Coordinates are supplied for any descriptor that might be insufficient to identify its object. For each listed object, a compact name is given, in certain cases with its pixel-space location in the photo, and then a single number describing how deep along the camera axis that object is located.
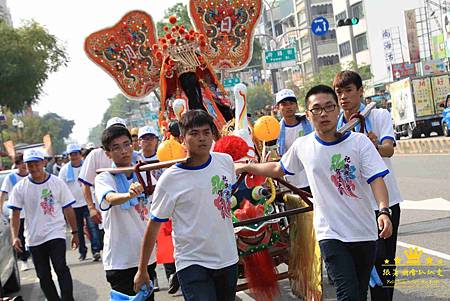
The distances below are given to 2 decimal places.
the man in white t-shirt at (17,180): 10.75
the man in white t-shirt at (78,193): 11.23
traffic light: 25.48
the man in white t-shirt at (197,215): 4.21
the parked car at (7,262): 8.26
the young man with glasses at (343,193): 4.29
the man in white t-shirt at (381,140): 5.01
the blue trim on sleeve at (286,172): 4.66
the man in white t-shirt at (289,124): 7.66
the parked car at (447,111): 21.21
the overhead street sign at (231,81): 34.83
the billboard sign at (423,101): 28.12
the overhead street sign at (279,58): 28.48
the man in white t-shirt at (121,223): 5.11
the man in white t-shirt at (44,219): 6.80
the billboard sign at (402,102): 28.59
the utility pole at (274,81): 29.42
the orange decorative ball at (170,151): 6.80
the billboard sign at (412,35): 42.31
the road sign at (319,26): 28.44
